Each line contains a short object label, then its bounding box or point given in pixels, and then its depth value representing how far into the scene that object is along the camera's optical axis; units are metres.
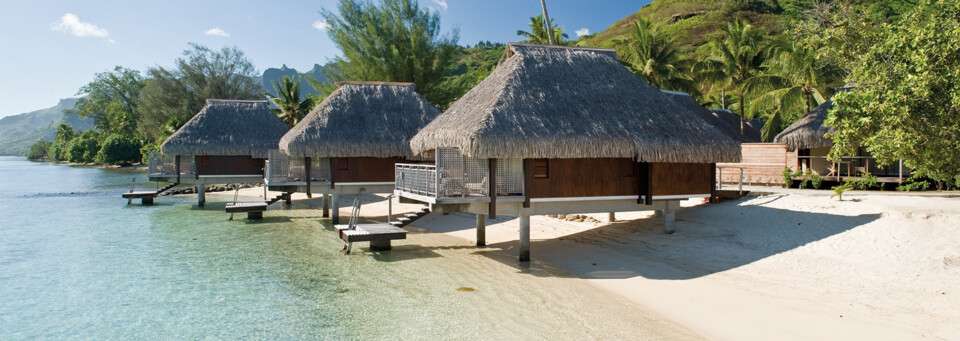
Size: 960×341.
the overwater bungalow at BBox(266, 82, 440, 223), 19.03
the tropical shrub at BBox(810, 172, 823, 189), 18.03
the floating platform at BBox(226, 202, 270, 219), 21.23
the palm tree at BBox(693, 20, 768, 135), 28.67
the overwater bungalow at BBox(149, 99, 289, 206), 26.17
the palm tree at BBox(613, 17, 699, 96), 28.84
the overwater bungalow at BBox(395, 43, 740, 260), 11.95
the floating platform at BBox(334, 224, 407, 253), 13.69
